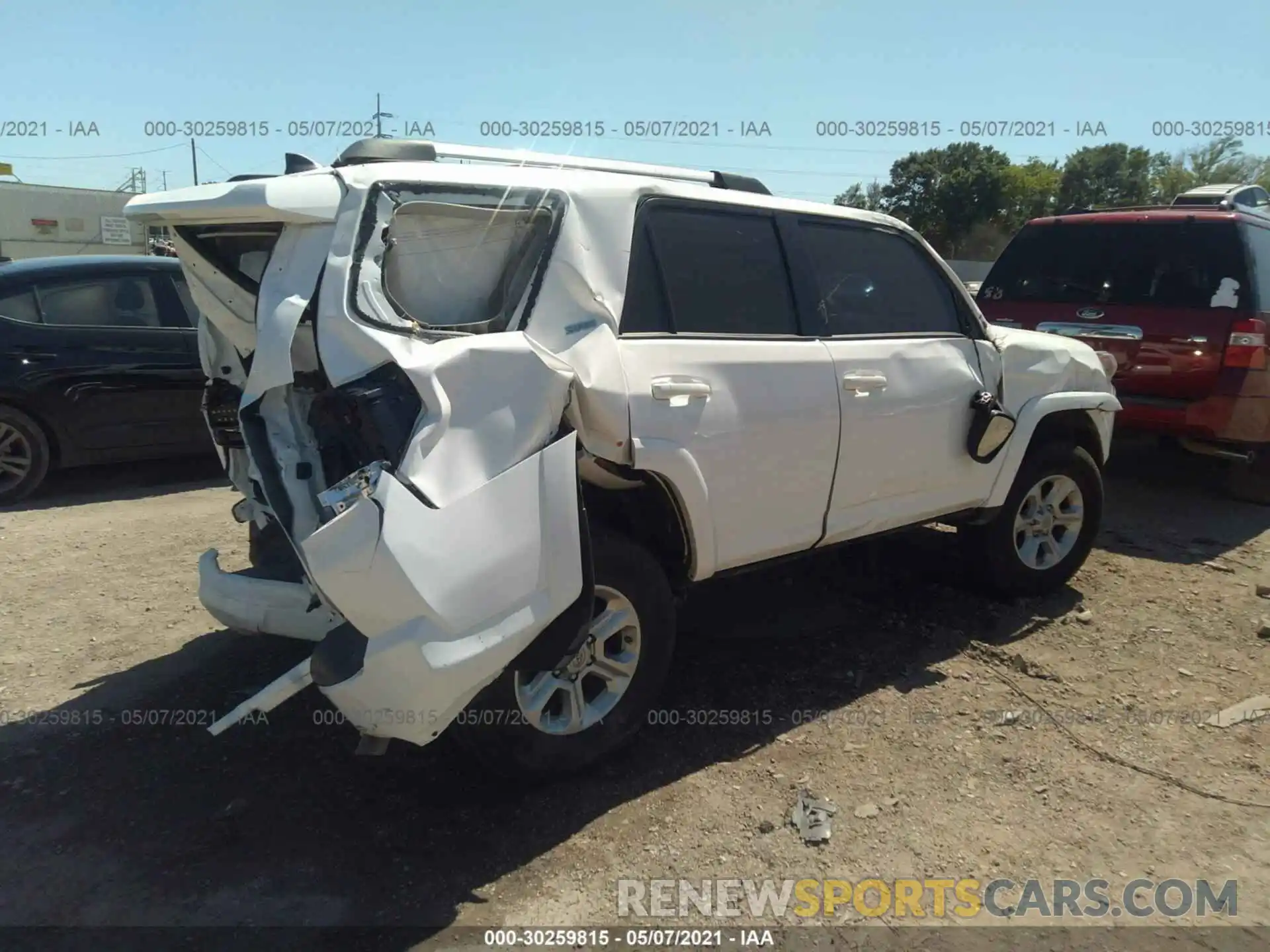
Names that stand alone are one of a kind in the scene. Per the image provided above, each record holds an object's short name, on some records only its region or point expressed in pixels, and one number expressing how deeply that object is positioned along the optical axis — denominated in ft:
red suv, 21.02
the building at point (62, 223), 123.75
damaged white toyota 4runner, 8.65
